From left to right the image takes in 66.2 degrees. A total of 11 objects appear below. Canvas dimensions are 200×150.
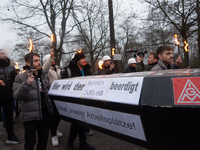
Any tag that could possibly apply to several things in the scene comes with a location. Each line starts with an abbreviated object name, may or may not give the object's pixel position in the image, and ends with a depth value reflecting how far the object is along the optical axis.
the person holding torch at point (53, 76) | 2.89
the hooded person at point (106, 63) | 5.33
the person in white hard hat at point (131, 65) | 5.84
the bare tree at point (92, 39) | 16.95
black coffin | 1.06
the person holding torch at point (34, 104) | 2.15
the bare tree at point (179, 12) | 9.48
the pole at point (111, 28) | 7.80
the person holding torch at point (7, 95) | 3.41
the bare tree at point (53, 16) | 13.30
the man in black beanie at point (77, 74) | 2.94
